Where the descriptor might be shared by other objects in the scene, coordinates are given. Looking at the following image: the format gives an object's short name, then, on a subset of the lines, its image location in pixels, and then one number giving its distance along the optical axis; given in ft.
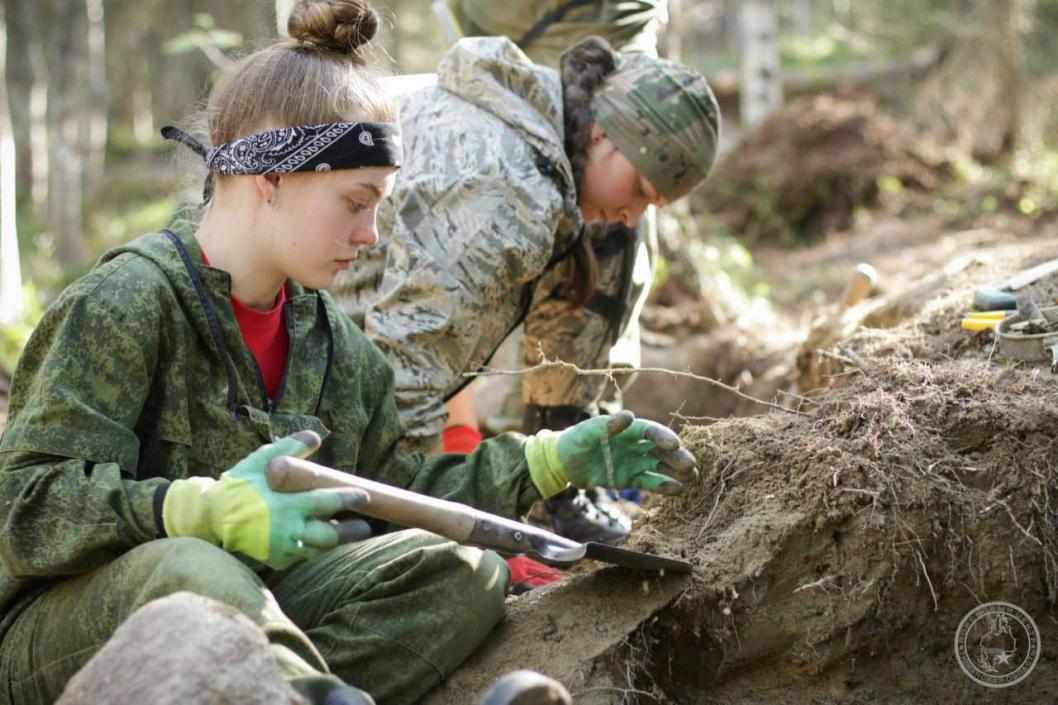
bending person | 11.14
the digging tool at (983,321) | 10.34
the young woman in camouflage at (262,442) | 6.67
